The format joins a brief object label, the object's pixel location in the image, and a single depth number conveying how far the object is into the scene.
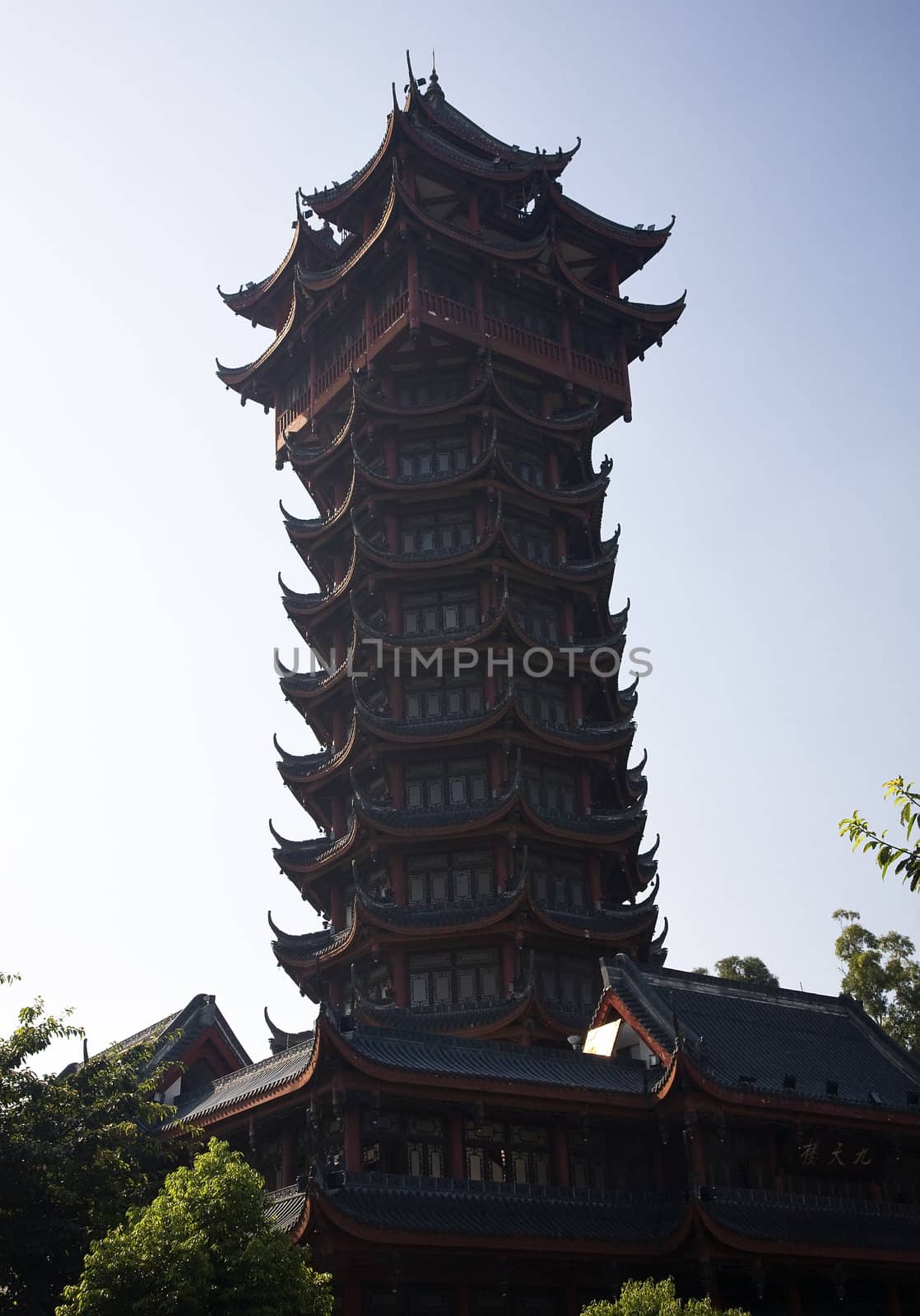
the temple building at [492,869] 27.48
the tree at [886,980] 56.22
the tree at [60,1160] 23.38
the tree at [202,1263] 19.50
